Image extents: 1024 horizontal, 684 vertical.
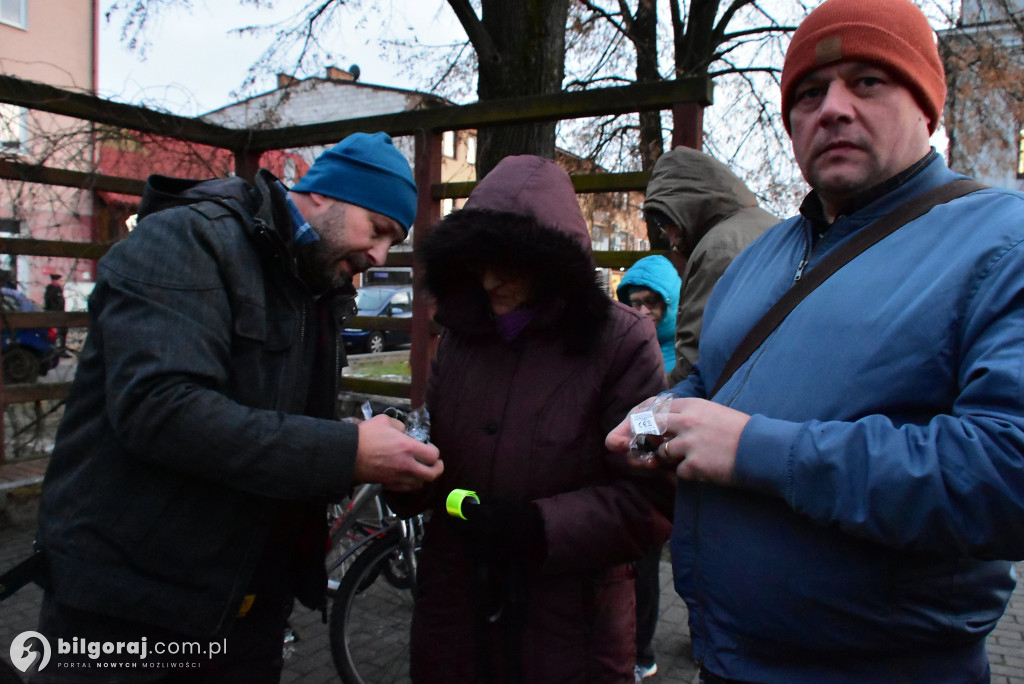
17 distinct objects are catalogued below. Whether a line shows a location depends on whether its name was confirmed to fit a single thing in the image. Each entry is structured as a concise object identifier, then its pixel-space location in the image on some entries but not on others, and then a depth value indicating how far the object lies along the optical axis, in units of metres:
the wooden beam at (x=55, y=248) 4.87
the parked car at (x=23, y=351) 5.03
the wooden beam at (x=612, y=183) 4.04
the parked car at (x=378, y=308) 18.59
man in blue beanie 1.58
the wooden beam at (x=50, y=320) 4.96
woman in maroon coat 1.84
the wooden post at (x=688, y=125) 3.75
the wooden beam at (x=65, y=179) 4.93
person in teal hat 3.84
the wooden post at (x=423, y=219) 4.77
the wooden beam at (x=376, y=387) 5.09
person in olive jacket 3.14
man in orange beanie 1.04
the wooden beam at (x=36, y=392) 4.91
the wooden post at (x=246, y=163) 5.58
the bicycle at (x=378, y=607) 3.20
